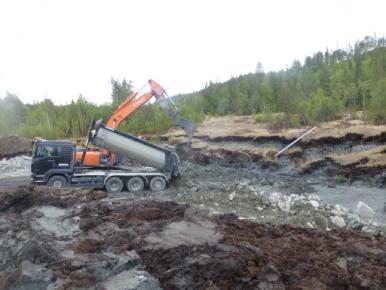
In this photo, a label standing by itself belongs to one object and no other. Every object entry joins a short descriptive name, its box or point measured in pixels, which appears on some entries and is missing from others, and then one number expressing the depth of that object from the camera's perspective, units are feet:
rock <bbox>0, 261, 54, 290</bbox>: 24.80
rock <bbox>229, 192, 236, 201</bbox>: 53.04
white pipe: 103.58
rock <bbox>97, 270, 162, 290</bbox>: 24.62
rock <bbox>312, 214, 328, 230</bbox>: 40.61
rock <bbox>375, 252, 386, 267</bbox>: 28.07
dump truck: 59.62
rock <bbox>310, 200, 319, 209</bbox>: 46.04
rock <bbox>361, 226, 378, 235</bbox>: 38.71
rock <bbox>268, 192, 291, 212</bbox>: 46.91
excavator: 65.82
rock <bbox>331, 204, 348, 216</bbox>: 44.32
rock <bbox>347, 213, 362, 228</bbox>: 41.06
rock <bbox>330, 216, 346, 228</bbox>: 41.01
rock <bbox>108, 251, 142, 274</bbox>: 27.07
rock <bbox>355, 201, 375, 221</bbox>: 48.43
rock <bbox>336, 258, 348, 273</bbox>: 26.73
